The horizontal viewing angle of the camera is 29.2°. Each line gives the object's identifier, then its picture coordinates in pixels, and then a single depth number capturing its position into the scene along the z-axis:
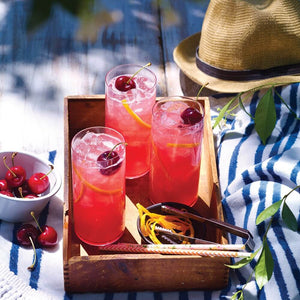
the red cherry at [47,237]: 1.35
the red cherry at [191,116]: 1.32
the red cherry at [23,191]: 1.44
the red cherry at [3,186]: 1.41
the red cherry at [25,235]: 1.35
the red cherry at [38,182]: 1.42
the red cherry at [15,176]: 1.42
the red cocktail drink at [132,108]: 1.38
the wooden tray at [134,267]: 1.18
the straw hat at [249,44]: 1.85
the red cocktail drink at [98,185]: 1.22
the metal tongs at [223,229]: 1.23
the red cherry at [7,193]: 1.38
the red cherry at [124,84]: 1.40
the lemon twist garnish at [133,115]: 1.38
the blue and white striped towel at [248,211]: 1.25
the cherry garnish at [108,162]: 1.20
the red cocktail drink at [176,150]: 1.30
